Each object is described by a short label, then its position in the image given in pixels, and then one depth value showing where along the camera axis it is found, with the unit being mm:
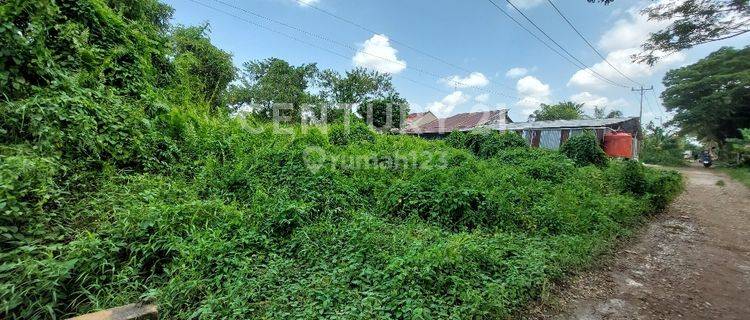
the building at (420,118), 26469
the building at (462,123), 22906
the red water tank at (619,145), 14875
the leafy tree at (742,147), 12457
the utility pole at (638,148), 19819
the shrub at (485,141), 11711
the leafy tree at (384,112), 15880
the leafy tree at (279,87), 19266
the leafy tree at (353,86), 20859
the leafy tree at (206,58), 11109
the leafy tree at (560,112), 34156
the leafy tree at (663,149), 21969
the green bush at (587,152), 10738
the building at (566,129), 15891
